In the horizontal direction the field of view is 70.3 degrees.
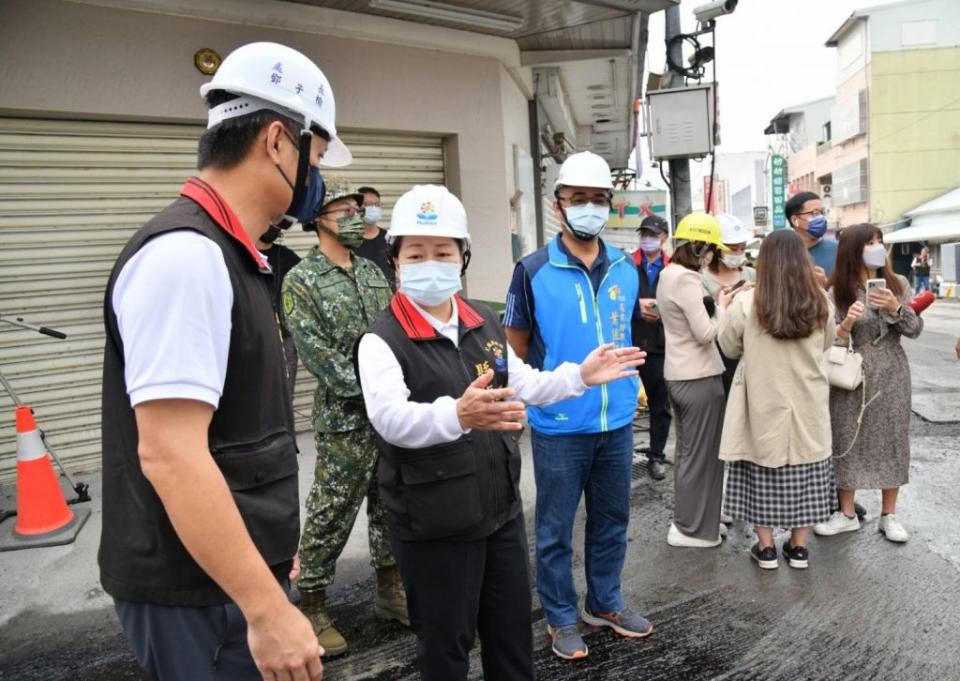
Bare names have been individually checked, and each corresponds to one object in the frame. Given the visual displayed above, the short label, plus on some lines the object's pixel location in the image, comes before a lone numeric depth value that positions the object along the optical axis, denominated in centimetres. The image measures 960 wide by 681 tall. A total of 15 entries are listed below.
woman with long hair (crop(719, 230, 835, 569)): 390
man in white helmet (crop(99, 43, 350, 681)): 127
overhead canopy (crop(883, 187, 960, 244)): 2894
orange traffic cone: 448
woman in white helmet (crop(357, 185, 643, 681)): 224
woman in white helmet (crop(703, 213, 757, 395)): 484
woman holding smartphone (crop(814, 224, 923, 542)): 439
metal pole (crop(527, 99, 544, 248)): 1018
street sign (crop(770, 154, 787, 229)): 4206
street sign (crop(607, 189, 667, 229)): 1470
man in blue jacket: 324
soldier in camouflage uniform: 328
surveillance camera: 773
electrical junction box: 771
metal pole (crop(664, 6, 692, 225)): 812
